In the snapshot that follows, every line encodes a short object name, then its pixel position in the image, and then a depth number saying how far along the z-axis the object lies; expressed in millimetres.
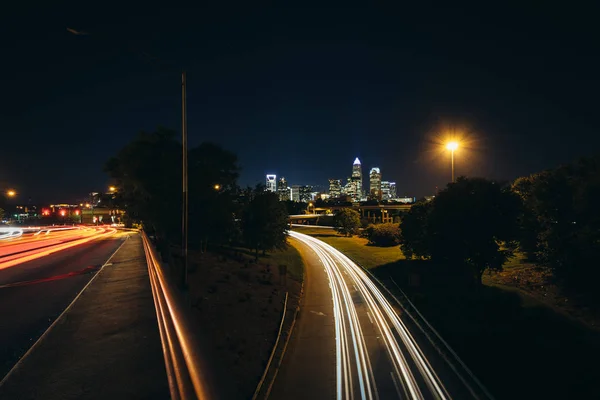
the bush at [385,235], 61469
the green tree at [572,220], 16547
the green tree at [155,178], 25781
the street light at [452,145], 29156
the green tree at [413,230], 34456
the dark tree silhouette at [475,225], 26344
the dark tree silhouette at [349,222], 83688
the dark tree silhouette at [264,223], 40844
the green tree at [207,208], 29094
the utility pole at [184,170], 12055
